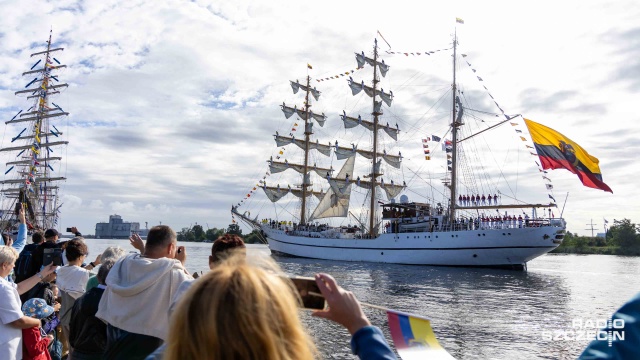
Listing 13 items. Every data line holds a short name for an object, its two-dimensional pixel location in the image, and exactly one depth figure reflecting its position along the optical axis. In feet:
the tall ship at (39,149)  191.21
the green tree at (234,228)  296.63
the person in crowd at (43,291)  17.34
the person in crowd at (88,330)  13.53
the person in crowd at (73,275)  17.31
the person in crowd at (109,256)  14.82
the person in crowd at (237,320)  4.29
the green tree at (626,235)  278.87
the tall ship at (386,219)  131.75
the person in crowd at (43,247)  21.51
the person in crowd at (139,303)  11.91
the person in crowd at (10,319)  13.20
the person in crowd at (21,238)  21.35
